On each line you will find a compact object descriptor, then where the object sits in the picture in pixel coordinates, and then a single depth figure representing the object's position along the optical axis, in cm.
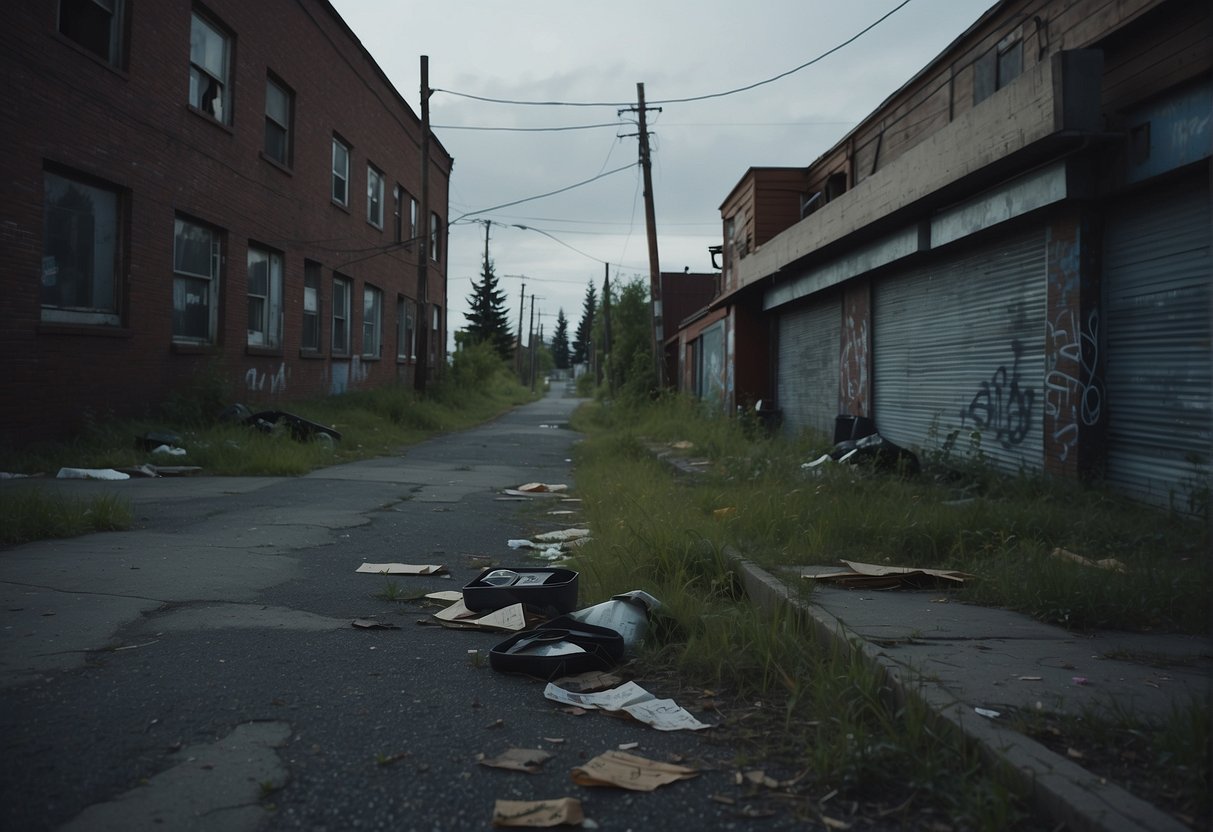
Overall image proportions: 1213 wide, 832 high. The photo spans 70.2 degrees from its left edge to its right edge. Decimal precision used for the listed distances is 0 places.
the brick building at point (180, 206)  982
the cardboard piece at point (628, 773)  257
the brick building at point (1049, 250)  660
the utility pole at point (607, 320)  3574
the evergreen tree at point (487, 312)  7598
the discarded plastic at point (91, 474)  927
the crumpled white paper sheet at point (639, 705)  310
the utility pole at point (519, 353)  7681
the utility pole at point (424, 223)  2092
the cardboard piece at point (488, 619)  430
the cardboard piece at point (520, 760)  267
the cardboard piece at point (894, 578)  482
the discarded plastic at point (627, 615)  400
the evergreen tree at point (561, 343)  16888
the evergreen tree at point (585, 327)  11900
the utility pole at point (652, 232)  2177
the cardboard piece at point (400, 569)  559
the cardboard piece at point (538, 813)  231
